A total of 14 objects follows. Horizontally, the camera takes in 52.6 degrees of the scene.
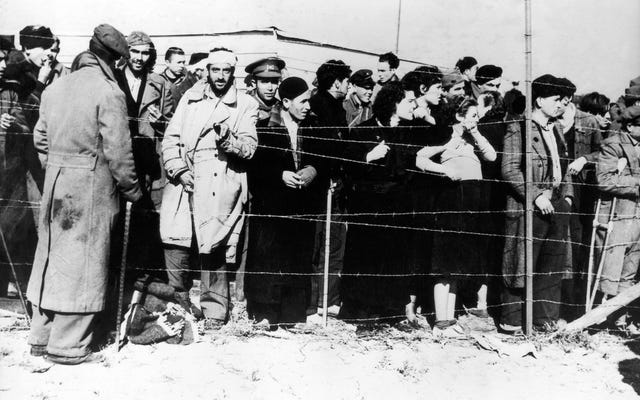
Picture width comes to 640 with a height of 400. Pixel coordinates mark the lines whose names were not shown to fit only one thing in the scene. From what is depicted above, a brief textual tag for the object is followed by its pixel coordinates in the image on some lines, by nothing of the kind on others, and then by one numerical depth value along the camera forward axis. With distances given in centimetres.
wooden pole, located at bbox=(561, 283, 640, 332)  605
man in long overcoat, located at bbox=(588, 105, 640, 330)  616
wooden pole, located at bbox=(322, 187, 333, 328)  568
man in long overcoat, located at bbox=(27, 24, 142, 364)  477
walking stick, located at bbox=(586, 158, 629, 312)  627
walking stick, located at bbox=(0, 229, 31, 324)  518
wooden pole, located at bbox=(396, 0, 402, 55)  654
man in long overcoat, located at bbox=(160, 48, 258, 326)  529
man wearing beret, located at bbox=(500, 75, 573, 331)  588
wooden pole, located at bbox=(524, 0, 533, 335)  580
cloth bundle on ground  517
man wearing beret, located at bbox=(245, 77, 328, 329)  552
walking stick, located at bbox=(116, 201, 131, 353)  503
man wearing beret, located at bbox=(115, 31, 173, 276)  545
